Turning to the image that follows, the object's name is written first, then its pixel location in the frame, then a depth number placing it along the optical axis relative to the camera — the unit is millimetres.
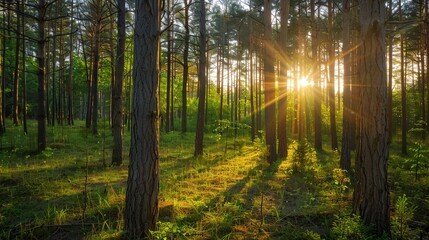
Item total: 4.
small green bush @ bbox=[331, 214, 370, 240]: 3609
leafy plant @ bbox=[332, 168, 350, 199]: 6107
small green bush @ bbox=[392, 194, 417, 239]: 3813
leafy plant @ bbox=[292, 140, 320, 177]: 8695
